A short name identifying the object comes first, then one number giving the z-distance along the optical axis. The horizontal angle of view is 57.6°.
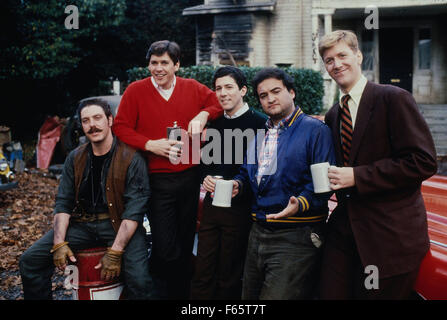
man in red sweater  3.27
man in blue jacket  2.46
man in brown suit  2.10
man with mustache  3.03
